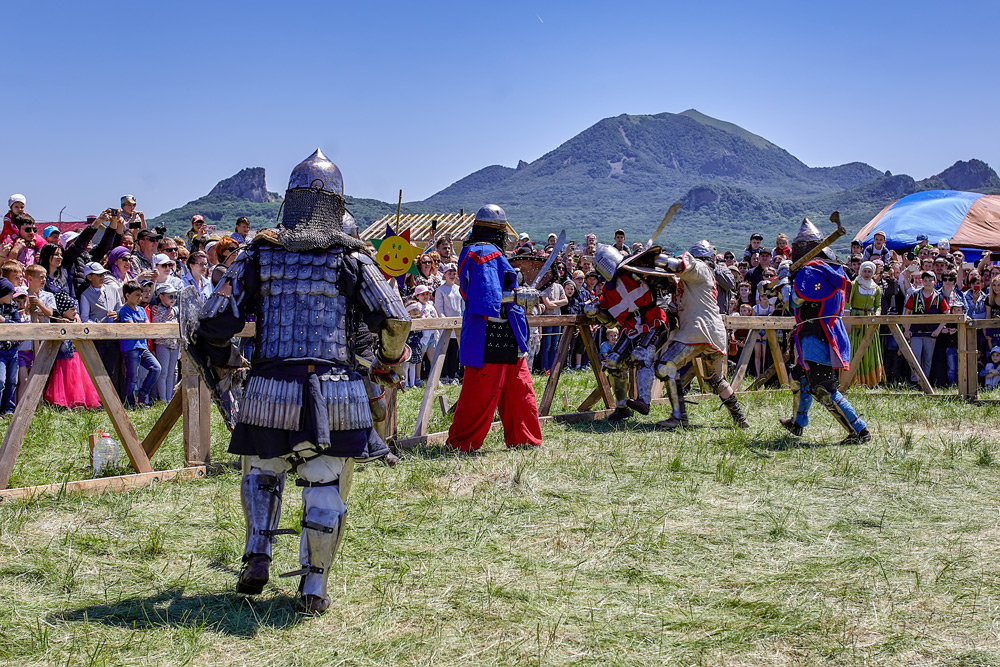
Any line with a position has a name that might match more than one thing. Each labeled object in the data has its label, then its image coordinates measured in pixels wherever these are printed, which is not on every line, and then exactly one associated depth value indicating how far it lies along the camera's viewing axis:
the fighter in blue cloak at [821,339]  7.07
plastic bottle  5.88
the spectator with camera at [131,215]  9.97
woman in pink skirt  8.41
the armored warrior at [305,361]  3.62
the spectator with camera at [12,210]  9.20
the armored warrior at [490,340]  6.65
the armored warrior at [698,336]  7.77
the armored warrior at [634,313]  7.91
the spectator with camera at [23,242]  8.88
